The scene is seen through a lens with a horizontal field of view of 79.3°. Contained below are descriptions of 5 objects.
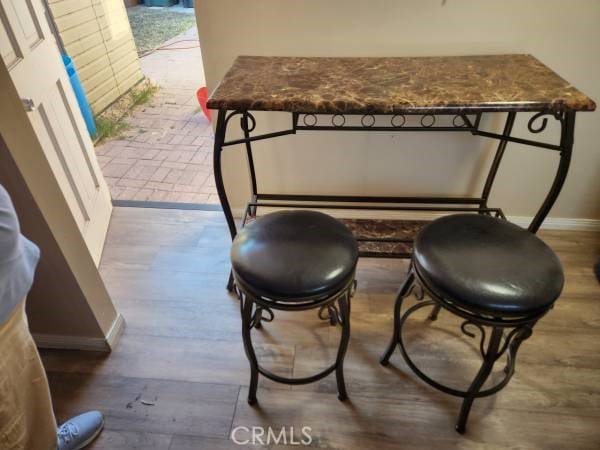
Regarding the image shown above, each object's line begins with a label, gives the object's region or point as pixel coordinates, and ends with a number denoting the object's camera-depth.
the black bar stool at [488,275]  0.94
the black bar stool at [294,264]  0.99
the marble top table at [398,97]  1.15
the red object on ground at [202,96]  2.84
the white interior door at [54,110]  1.41
